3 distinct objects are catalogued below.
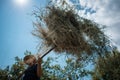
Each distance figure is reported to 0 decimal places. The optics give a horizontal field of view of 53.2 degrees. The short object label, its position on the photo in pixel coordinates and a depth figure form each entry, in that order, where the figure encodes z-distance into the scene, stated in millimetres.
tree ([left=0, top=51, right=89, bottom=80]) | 11302
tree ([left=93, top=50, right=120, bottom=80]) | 10878
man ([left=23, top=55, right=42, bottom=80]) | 2757
